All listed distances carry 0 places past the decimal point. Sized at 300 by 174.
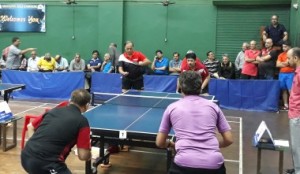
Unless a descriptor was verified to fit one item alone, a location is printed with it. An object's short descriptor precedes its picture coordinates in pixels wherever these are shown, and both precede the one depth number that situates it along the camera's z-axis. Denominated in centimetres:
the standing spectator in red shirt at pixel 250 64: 1187
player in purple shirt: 323
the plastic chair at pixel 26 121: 535
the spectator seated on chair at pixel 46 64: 1409
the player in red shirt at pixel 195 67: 740
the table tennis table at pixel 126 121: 488
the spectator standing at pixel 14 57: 1108
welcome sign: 1603
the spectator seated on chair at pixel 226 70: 1289
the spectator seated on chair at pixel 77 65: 1439
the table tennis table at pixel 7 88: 802
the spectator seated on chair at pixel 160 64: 1359
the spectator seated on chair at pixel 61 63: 1463
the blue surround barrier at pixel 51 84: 1262
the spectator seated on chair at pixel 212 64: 1290
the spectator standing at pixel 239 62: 1284
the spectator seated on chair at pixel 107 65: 1362
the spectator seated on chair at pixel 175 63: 1368
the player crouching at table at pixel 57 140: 364
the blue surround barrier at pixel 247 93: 1130
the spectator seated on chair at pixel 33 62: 1435
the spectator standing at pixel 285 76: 1107
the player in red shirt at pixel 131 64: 870
